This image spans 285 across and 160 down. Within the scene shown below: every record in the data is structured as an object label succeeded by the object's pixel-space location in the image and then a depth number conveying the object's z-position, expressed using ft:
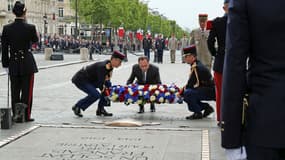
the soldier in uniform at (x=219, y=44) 23.54
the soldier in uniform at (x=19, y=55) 25.98
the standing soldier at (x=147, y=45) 100.65
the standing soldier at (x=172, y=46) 92.84
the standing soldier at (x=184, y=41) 88.29
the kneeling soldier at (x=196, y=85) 26.87
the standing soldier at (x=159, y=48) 95.42
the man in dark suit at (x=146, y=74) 29.33
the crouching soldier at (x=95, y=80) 27.34
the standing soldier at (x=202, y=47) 36.59
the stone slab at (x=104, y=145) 18.71
